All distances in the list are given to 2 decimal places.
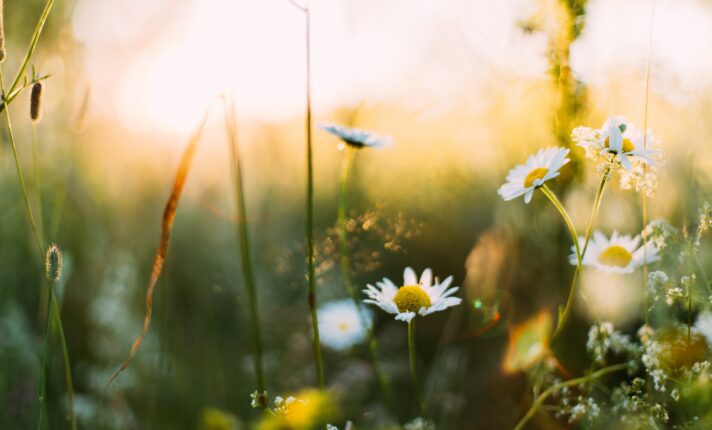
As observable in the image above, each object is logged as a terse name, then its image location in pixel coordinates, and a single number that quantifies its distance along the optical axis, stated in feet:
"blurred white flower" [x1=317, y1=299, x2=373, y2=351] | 2.68
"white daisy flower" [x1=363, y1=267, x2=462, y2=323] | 1.94
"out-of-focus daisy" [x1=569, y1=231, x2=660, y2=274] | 2.07
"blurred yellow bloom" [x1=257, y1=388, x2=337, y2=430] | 1.20
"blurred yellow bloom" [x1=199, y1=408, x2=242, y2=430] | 1.30
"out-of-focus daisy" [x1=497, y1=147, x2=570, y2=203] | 1.95
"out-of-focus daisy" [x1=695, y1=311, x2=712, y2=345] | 1.86
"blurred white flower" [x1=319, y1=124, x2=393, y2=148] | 2.28
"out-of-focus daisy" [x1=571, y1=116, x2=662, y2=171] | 1.87
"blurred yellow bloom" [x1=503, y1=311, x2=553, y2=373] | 2.28
